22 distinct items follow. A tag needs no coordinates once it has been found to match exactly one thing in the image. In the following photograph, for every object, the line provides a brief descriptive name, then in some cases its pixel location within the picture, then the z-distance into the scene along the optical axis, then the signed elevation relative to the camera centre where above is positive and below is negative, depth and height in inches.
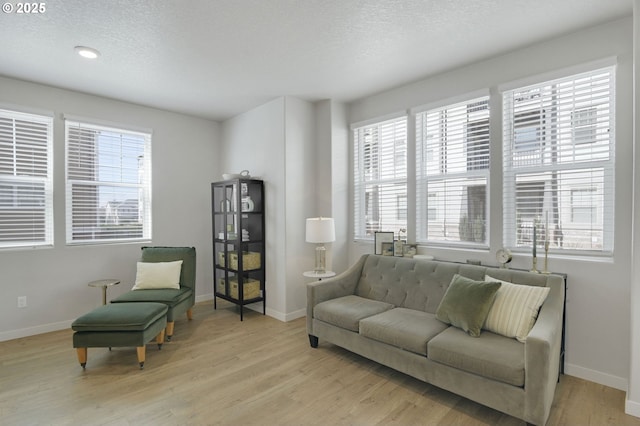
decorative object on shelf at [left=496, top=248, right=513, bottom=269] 113.7 -16.5
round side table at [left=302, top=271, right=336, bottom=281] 145.7 -29.3
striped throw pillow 89.8 -28.6
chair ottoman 108.5 -41.3
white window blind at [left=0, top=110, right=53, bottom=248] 136.7 +13.0
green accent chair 133.7 -35.7
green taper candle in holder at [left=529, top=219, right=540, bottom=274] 107.1 -15.6
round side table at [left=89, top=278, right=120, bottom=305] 142.9 -33.3
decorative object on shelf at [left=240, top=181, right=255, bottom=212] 164.8 +5.2
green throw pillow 93.8 -28.4
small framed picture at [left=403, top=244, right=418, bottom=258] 141.4 -17.5
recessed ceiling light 109.5 +54.8
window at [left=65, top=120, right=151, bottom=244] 153.7 +13.1
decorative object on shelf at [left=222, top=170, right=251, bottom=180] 171.6 +18.6
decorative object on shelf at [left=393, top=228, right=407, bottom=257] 143.7 -16.0
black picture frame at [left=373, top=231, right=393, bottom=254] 148.4 -13.2
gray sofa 76.5 -36.9
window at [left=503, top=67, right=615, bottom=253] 101.3 +16.1
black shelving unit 164.1 -16.2
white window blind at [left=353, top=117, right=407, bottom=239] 153.9 +16.7
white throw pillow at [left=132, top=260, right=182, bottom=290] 145.3 -30.0
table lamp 146.6 -9.1
